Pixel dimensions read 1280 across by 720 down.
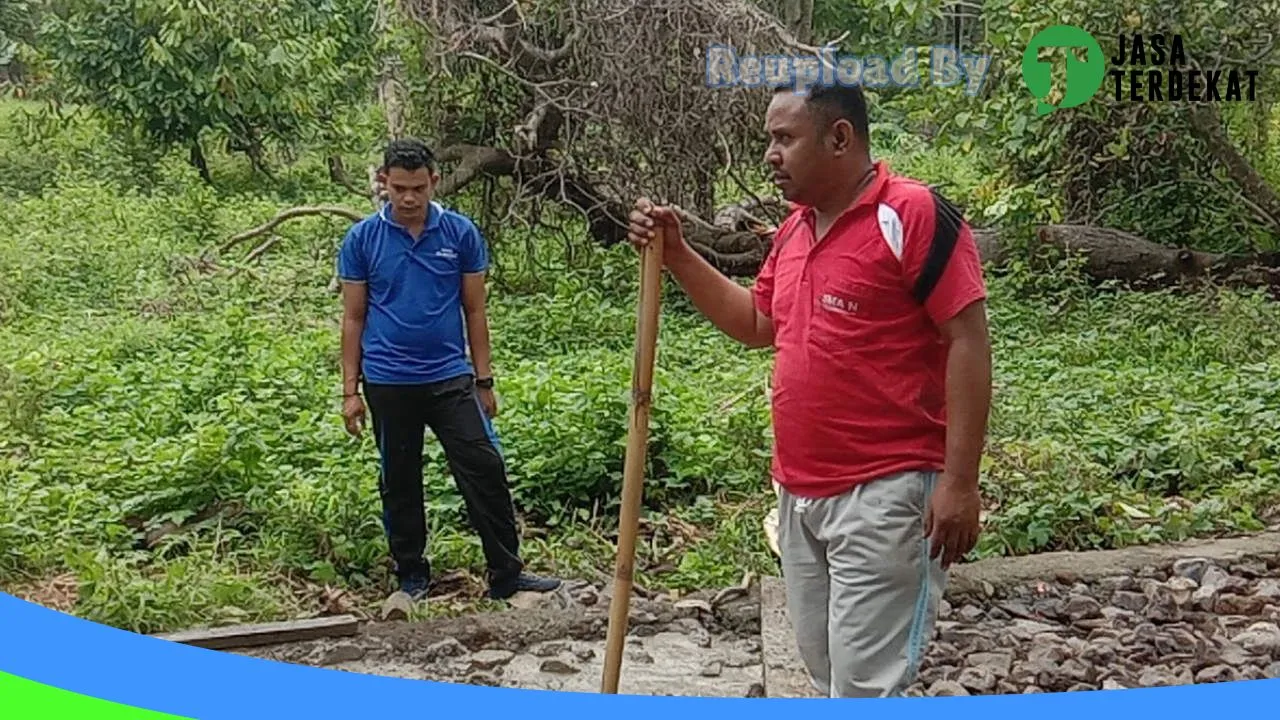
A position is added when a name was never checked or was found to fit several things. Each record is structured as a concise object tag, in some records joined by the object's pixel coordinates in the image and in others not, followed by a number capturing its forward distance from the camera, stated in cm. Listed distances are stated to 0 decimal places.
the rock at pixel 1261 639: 317
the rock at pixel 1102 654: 310
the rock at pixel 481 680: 321
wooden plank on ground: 337
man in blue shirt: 345
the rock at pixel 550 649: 338
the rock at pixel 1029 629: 329
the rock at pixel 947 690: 296
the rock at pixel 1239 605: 341
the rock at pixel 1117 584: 352
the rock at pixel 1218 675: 302
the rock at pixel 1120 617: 331
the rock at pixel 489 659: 329
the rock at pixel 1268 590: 346
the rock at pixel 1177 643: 316
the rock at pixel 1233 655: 310
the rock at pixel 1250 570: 364
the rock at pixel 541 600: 366
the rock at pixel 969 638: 322
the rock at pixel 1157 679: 298
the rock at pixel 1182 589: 345
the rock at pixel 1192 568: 361
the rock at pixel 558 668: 327
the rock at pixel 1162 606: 336
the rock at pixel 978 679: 298
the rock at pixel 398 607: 362
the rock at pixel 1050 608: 341
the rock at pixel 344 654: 332
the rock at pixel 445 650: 334
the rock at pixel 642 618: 355
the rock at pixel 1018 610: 343
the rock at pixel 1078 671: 299
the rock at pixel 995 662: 304
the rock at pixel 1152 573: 361
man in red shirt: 208
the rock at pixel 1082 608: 338
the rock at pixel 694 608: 360
